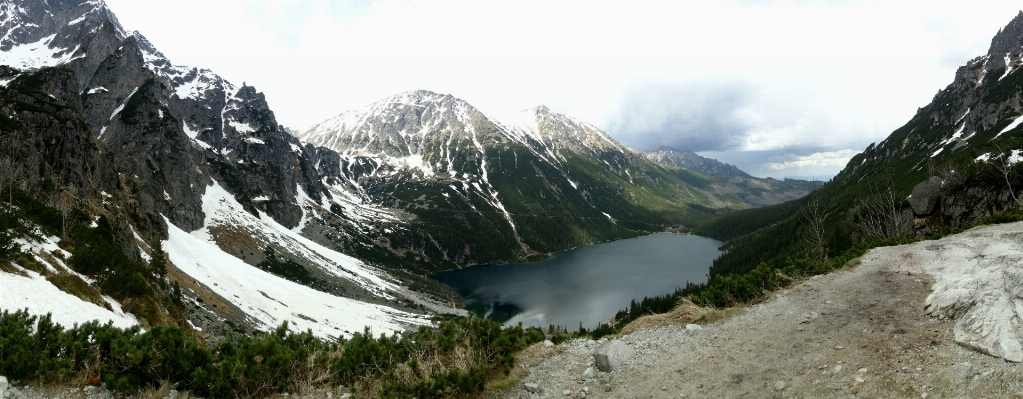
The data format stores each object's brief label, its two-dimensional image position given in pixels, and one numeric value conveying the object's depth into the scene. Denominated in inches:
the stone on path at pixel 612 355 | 408.5
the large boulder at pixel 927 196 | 1759.4
